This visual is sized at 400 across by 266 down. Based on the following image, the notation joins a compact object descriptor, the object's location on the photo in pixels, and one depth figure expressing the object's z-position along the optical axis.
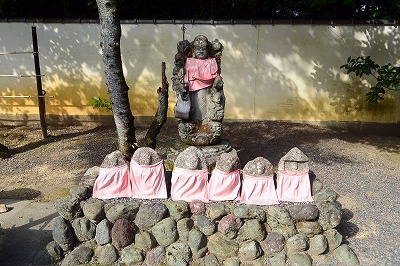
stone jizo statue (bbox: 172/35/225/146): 5.99
